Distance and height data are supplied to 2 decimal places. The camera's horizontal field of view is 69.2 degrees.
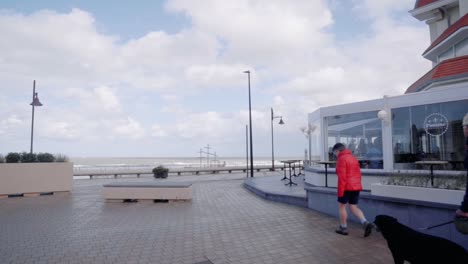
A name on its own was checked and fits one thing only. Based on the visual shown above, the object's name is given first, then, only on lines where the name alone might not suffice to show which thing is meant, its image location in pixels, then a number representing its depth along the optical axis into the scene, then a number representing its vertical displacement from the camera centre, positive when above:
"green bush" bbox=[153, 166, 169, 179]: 21.25 -0.84
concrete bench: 11.73 -1.13
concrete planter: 13.41 -0.73
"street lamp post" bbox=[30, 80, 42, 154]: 17.17 +2.85
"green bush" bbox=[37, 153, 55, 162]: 14.58 +0.10
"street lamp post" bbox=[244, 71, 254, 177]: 21.77 +2.28
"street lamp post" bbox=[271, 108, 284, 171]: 28.76 +3.11
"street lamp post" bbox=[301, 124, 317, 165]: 14.62 +1.16
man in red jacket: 6.32 -0.54
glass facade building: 9.41 +0.90
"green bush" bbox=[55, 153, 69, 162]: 15.12 +0.06
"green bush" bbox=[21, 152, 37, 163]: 14.25 +0.11
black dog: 3.40 -0.96
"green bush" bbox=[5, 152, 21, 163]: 14.08 +0.09
